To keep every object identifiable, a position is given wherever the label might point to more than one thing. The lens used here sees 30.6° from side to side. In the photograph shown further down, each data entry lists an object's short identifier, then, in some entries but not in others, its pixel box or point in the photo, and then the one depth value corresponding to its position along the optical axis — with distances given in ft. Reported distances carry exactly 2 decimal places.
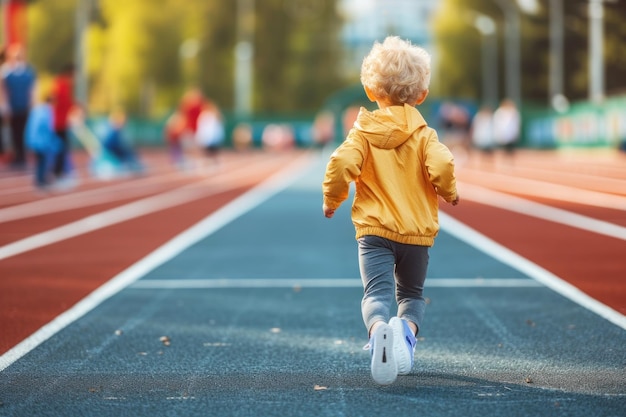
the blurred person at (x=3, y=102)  70.28
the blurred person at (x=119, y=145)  88.33
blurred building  443.73
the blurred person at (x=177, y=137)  100.83
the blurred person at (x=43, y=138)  65.31
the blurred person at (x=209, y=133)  108.99
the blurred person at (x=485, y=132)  127.03
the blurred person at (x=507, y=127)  104.37
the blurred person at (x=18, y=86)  71.31
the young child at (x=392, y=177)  16.08
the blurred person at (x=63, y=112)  69.46
